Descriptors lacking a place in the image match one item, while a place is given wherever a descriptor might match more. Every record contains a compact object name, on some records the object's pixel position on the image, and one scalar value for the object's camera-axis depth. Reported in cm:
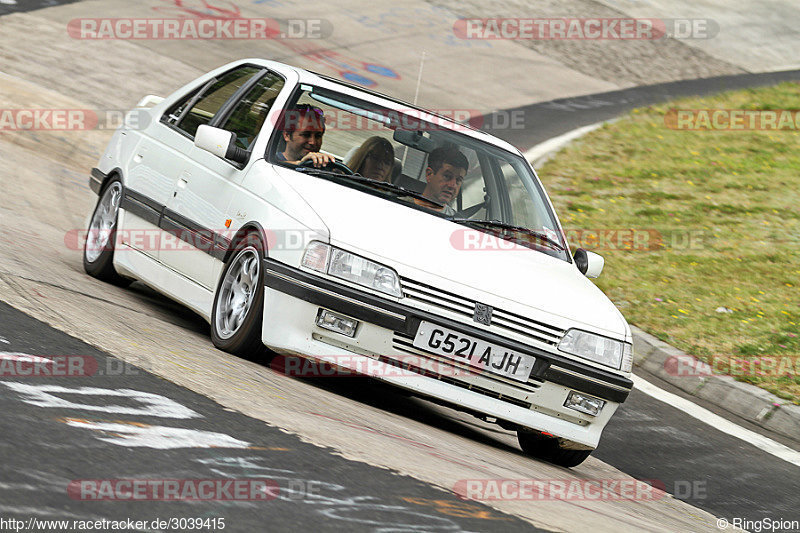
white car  1175
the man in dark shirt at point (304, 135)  1372
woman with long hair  1386
